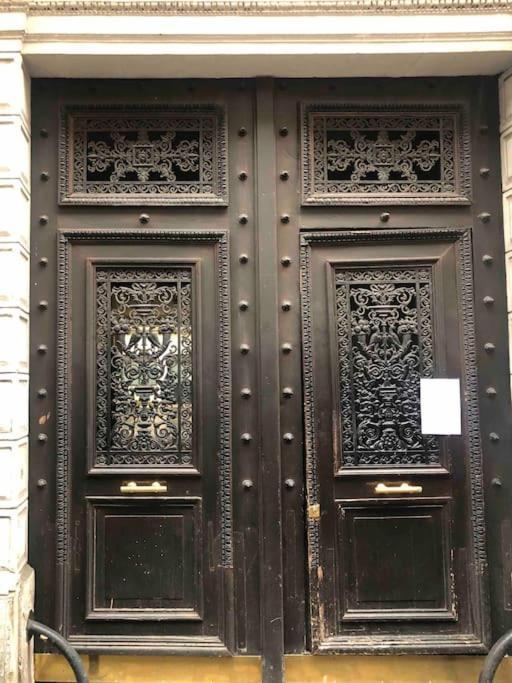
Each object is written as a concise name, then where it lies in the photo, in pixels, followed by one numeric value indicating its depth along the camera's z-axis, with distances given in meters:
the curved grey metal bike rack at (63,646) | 2.54
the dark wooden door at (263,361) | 2.84
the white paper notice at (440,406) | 2.88
